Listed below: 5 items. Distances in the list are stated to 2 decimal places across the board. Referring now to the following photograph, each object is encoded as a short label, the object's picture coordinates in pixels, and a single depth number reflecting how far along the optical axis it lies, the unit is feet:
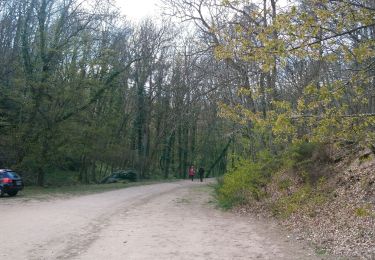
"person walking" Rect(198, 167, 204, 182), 138.10
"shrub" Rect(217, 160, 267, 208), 56.18
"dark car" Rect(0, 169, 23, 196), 68.95
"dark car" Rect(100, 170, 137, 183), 132.24
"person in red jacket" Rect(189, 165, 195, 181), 144.63
